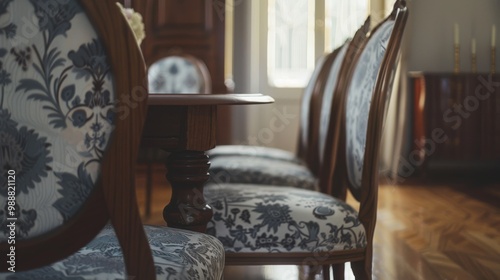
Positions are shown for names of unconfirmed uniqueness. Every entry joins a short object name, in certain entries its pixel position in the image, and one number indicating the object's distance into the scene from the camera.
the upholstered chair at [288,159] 2.12
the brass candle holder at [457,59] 4.47
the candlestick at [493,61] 4.43
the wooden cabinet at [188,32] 4.16
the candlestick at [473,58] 4.46
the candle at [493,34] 4.32
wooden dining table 1.11
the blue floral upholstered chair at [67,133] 0.76
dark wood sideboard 4.23
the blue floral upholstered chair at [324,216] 1.30
